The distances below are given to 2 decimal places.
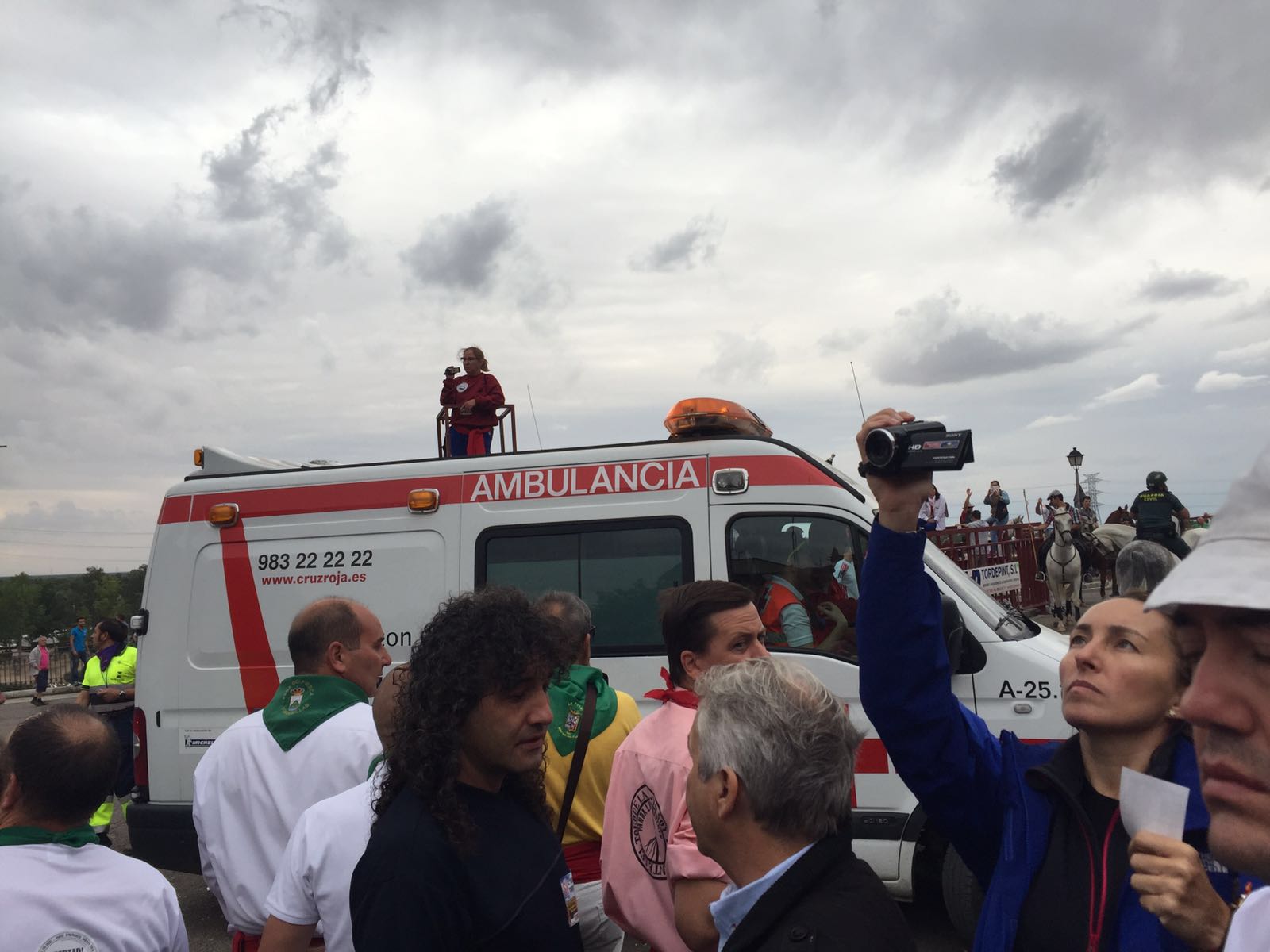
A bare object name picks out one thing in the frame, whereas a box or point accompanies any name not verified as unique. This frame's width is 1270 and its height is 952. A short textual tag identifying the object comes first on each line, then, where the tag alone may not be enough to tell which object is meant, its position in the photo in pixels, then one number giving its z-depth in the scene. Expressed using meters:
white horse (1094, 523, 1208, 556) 18.80
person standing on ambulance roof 7.59
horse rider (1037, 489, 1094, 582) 17.27
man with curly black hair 1.76
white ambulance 5.02
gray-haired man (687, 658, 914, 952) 1.63
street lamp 26.55
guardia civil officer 11.41
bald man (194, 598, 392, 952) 2.93
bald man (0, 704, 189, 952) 2.12
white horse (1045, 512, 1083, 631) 16.59
